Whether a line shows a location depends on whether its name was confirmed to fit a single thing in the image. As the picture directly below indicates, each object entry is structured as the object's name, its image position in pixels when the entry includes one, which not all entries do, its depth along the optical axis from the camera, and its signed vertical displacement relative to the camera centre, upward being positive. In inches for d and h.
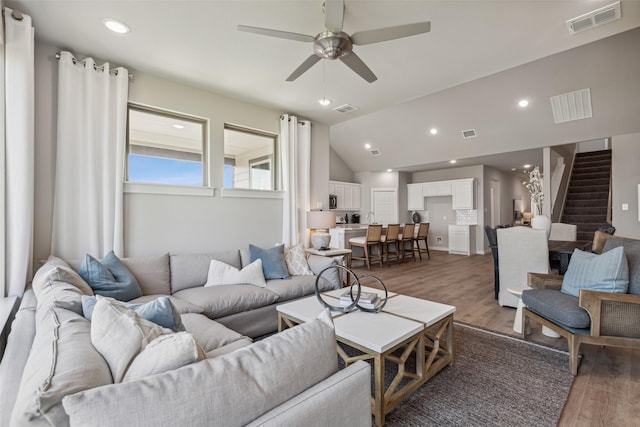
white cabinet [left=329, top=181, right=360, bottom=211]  353.1 +26.7
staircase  263.3 +21.1
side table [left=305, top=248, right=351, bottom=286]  155.3 -20.0
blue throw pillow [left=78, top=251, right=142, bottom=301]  86.3 -19.1
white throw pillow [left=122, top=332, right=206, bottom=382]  33.5 -16.5
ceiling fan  74.2 +47.9
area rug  65.3 -44.7
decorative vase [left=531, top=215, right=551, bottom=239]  143.2 -3.9
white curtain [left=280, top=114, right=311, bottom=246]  163.9 +20.2
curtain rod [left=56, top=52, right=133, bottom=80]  102.7 +55.1
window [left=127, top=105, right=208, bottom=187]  122.8 +29.9
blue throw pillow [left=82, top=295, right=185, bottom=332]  49.1 -16.3
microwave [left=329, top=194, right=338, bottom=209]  346.9 +16.7
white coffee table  64.4 -28.2
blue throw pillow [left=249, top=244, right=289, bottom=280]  125.0 -19.6
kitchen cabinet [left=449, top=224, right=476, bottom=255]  328.2 -27.0
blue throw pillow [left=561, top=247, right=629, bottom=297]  83.6 -17.6
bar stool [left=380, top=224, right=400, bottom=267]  259.6 -22.6
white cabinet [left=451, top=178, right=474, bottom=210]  323.6 +24.2
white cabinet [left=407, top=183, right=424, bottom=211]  367.9 +22.6
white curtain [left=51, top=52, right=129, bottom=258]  102.7 +20.6
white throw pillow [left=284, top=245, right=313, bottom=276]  132.5 -21.5
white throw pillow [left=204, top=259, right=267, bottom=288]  114.8 -23.5
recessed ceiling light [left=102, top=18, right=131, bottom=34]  89.7 +59.0
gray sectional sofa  25.4 -17.0
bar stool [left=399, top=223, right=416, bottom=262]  274.2 -20.3
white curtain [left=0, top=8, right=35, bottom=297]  85.3 +21.1
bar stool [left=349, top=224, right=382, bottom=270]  245.3 -23.4
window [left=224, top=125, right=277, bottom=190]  149.6 +30.4
